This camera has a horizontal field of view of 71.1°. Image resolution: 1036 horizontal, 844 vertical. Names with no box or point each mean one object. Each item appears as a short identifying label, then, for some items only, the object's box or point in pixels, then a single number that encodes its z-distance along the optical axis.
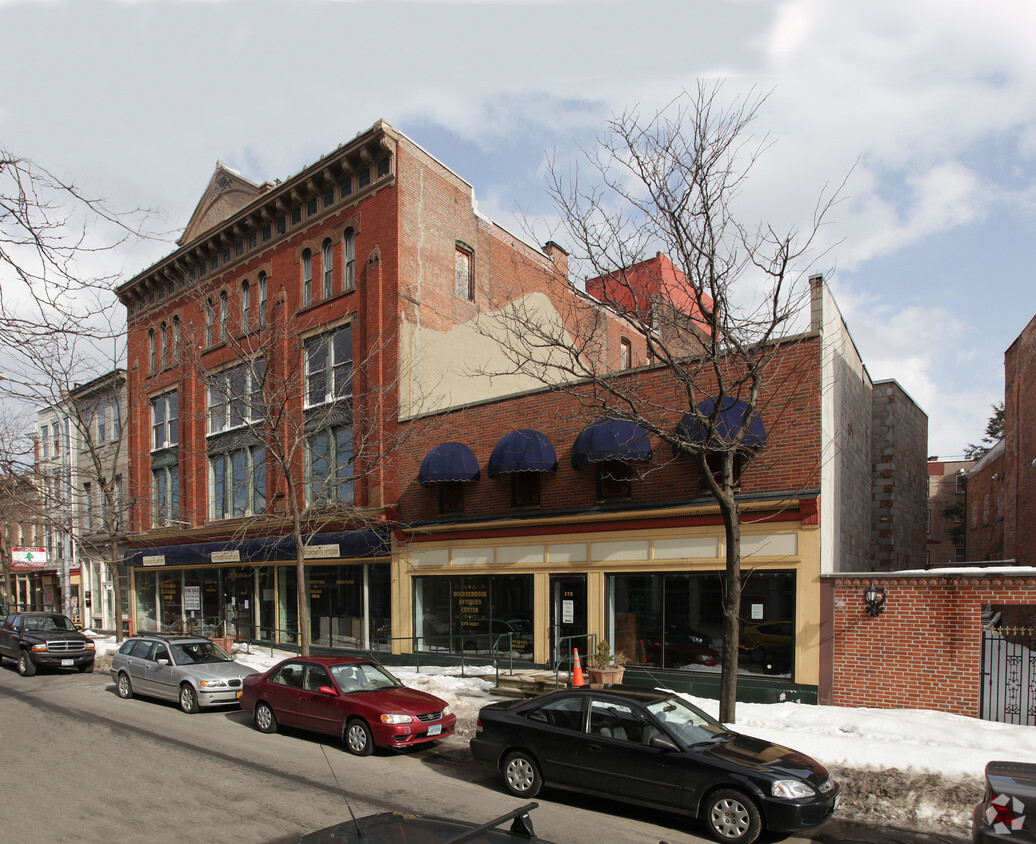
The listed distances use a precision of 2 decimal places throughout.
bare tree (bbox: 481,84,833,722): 10.75
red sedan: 10.84
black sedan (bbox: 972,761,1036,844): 5.30
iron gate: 11.70
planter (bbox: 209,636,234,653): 22.59
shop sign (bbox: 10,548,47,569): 34.53
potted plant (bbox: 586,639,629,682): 14.11
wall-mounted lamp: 12.64
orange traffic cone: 13.69
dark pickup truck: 19.80
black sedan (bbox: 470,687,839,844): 7.42
